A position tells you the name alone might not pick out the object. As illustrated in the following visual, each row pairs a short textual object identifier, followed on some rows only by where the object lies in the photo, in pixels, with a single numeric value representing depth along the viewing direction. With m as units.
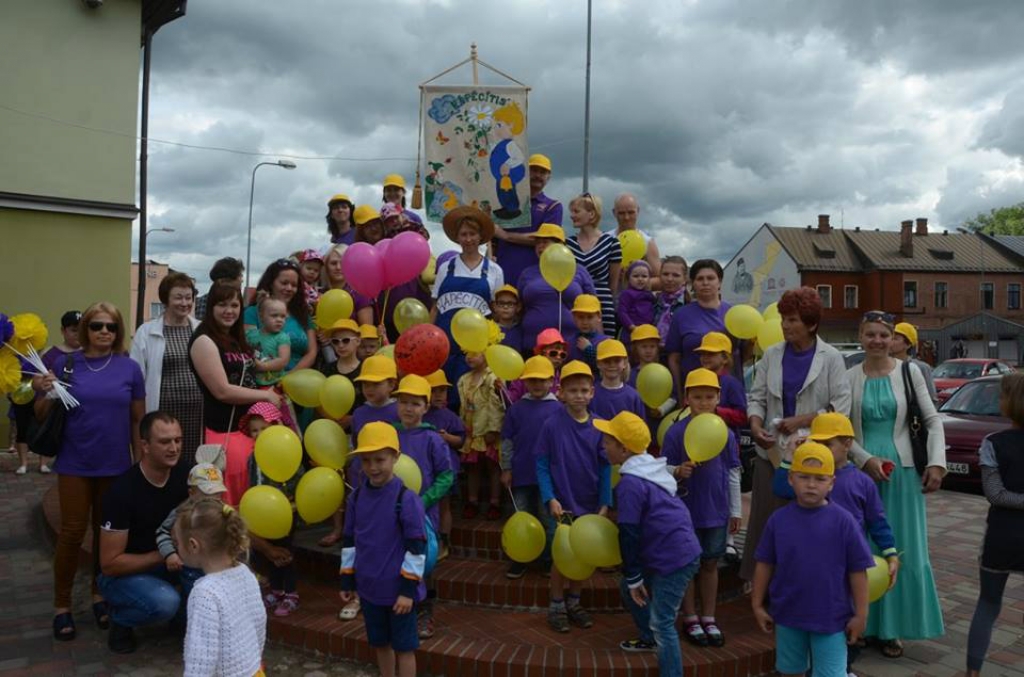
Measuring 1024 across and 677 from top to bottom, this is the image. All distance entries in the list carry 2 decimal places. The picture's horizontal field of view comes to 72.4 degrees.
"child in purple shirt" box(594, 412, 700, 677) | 3.45
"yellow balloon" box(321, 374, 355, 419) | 4.58
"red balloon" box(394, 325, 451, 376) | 4.72
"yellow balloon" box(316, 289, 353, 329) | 5.32
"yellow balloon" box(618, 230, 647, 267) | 6.38
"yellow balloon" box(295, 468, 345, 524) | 4.05
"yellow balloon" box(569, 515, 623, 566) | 3.63
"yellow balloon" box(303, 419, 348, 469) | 4.27
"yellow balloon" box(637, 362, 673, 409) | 4.65
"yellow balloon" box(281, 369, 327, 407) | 4.79
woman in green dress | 3.99
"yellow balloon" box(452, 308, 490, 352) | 4.95
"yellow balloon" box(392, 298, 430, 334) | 5.69
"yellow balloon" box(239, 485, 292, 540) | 3.94
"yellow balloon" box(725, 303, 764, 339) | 5.08
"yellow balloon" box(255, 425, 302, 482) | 4.04
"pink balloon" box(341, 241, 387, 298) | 5.62
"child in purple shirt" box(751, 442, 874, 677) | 2.95
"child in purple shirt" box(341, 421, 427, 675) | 3.23
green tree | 61.53
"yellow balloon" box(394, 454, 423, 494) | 3.67
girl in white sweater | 2.27
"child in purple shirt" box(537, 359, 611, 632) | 4.14
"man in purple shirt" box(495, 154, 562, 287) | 6.45
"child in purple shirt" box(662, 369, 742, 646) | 4.03
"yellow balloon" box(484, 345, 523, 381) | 4.78
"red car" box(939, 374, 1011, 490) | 9.01
